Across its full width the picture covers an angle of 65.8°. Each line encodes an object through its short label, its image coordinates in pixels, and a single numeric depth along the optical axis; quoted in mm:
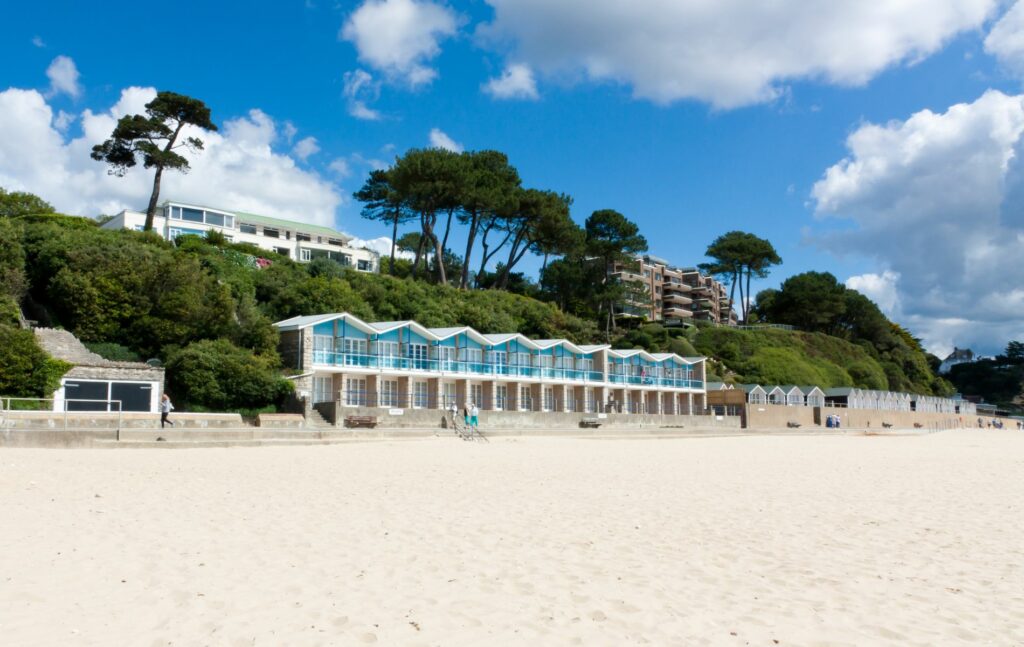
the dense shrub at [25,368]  26578
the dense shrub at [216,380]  31109
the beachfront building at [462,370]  38594
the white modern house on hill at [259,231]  64812
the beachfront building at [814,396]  74125
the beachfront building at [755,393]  69000
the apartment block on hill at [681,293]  119250
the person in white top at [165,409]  25188
